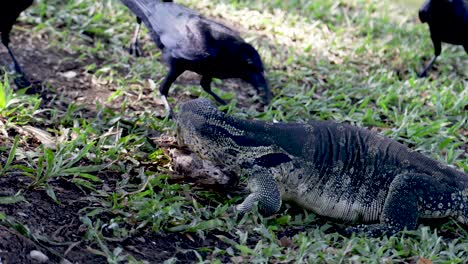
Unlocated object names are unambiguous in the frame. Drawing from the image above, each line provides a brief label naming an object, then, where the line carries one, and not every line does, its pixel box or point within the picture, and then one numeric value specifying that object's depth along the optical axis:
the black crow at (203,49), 5.96
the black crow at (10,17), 6.36
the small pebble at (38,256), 3.88
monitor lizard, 5.04
